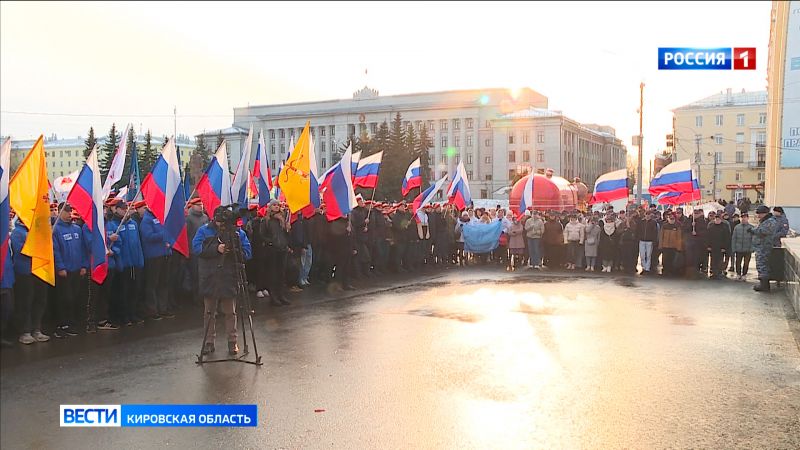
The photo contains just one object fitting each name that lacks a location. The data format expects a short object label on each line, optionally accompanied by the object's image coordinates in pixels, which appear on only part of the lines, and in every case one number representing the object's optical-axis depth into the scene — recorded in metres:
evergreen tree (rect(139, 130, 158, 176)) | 49.03
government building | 99.44
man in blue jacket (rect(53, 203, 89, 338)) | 8.69
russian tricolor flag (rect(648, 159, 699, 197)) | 19.86
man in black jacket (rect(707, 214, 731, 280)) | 16.92
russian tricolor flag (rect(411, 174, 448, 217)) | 18.62
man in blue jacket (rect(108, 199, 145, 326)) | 9.70
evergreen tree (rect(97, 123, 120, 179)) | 49.69
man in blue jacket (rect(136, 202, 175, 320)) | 10.20
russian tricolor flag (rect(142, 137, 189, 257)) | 9.89
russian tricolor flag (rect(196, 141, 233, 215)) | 11.81
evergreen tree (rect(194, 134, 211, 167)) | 68.09
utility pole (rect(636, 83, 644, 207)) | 36.38
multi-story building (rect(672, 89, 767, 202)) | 77.06
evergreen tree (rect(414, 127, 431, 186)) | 73.25
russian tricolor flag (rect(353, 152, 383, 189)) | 18.59
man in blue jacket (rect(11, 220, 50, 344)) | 8.09
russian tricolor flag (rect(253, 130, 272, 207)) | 14.00
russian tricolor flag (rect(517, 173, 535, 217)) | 21.11
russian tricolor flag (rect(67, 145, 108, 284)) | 8.34
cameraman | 7.59
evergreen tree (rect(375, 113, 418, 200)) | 63.38
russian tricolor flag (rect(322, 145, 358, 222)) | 13.78
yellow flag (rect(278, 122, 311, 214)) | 12.73
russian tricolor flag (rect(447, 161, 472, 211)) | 21.02
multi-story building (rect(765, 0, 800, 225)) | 28.97
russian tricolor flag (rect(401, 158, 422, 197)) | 20.94
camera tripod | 7.57
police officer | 13.66
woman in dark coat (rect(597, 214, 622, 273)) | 18.42
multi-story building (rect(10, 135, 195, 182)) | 78.19
